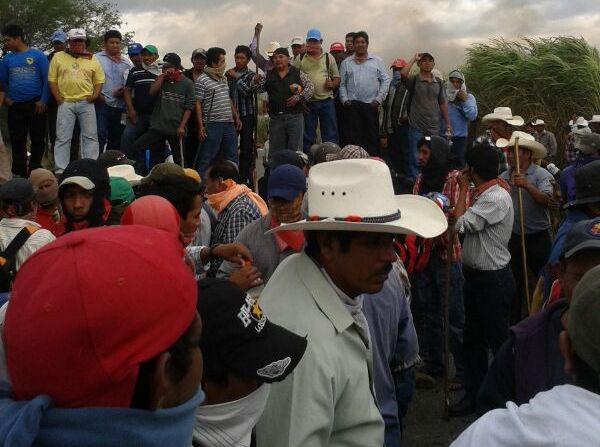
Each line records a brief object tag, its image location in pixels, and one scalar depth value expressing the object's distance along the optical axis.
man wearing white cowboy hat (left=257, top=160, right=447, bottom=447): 2.33
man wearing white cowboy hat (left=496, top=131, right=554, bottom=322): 7.62
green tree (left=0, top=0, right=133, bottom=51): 37.06
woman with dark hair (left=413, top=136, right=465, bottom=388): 6.83
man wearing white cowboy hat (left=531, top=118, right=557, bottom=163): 14.45
